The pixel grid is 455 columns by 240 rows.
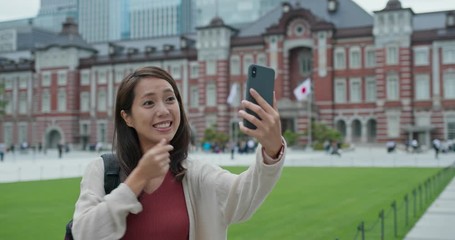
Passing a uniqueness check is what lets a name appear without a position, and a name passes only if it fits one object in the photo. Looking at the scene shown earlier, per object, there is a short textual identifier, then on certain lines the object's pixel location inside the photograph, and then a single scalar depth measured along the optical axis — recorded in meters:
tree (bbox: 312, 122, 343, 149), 46.12
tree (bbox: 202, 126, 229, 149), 50.97
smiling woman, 2.27
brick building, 48.12
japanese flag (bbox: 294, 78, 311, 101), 40.97
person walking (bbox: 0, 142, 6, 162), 33.90
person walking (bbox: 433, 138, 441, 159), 32.69
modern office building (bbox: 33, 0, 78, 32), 73.31
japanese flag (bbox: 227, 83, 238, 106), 42.90
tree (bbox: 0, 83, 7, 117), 50.23
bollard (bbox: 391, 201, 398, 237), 8.97
